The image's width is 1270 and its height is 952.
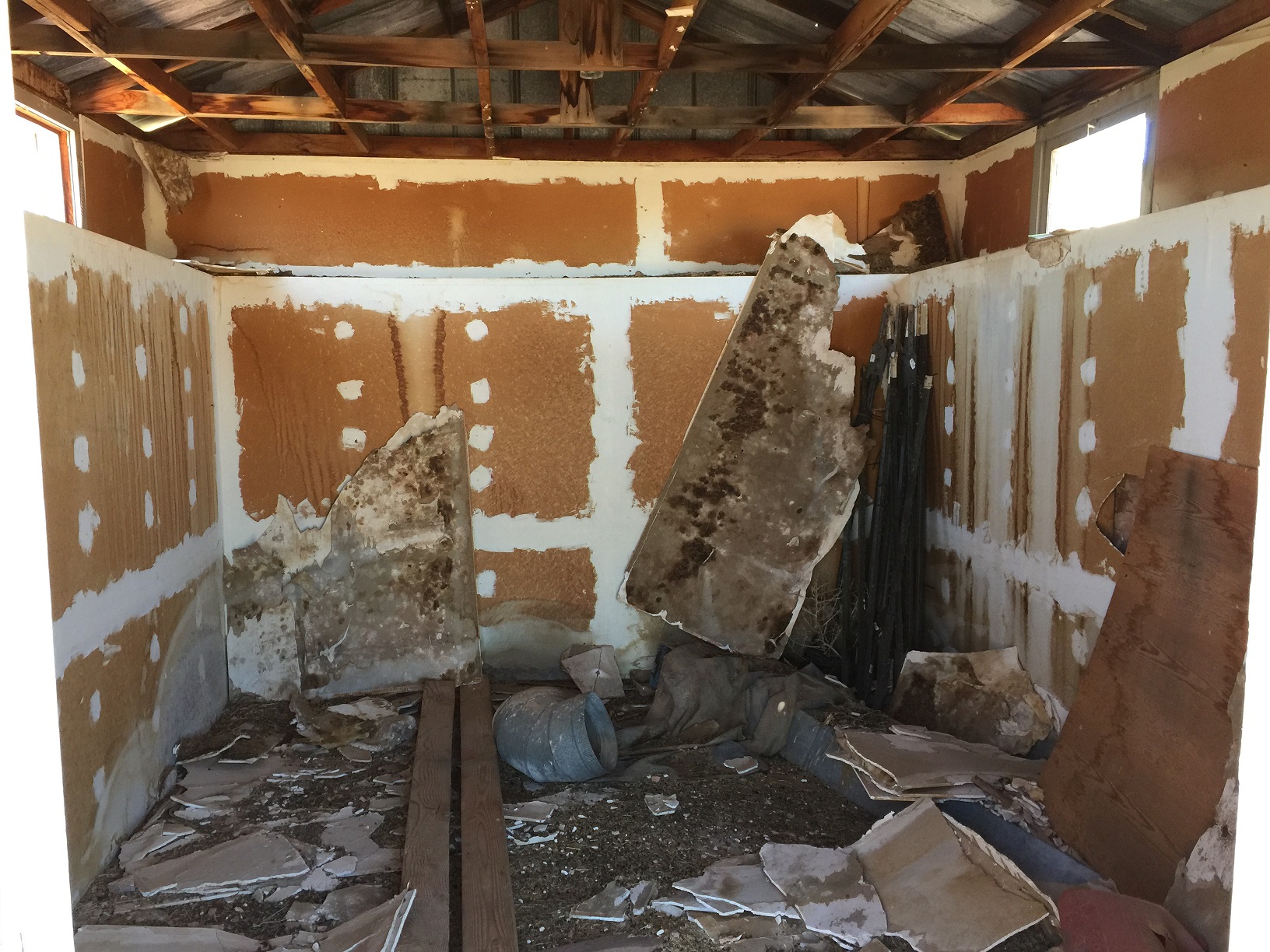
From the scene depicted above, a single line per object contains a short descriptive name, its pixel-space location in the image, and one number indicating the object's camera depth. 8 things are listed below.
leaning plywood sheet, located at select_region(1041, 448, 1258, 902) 2.33
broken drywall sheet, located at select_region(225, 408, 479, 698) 4.34
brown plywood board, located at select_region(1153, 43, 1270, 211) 2.98
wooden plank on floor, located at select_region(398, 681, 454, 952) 2.47
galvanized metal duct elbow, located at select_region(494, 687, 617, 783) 3.45
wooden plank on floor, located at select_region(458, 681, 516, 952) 2.48
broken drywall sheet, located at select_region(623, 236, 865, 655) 4.46
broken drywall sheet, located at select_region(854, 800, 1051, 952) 2.33
